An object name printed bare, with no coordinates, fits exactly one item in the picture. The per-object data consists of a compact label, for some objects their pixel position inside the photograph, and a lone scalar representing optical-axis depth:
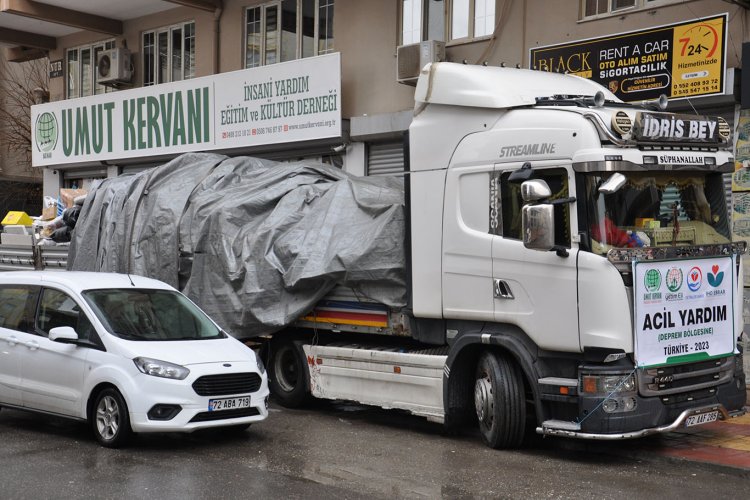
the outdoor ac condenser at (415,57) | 14.16
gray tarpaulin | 9.76
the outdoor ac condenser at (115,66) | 20.33
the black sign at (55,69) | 22.78
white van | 8.17
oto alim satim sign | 11.07
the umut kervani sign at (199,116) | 16.14
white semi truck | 7.50
